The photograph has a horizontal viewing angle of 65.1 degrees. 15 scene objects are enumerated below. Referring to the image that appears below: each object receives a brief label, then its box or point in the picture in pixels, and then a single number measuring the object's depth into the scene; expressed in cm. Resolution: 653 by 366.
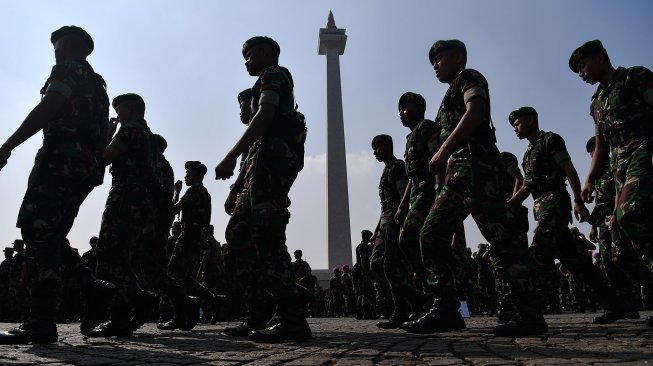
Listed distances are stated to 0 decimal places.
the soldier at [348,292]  1855
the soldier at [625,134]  295
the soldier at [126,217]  455
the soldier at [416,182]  484
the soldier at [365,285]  1087
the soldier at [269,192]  351
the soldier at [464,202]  349
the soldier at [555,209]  491
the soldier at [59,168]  365
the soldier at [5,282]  1556
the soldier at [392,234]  579
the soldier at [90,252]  1297
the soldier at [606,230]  546
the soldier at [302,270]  1611
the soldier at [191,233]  678
